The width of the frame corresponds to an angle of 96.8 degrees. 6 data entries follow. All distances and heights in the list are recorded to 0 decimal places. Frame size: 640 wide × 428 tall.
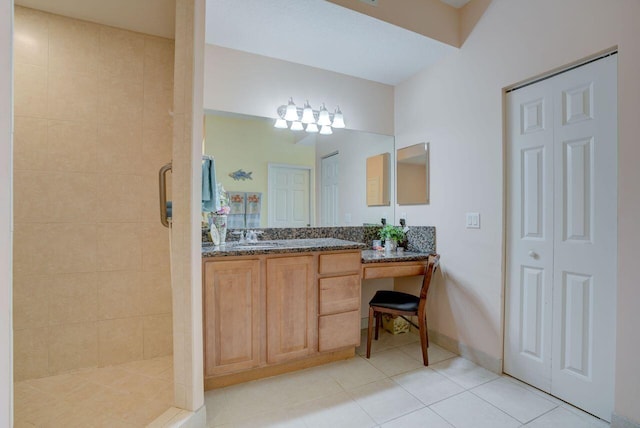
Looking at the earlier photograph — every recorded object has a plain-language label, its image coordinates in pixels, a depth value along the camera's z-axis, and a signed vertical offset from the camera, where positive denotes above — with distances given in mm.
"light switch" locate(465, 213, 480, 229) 2156 -61
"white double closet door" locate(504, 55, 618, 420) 1529 -131
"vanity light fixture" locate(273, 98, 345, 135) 2490 +854
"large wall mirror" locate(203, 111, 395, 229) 2350 +382
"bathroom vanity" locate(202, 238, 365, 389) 1761 -641
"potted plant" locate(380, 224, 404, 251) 2707 -221
